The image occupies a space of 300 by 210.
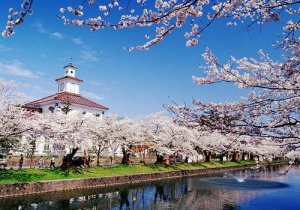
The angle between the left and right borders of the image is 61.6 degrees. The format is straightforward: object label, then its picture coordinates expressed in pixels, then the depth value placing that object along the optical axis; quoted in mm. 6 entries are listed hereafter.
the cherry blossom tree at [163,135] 30591
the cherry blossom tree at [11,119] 15438
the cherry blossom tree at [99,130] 23141
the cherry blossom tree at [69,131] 20000
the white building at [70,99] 36969
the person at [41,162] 22325
